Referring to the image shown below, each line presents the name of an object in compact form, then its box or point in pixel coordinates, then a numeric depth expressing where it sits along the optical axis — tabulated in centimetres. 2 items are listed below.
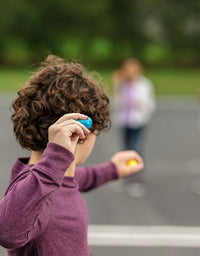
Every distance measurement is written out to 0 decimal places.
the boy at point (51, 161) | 147
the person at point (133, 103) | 692
